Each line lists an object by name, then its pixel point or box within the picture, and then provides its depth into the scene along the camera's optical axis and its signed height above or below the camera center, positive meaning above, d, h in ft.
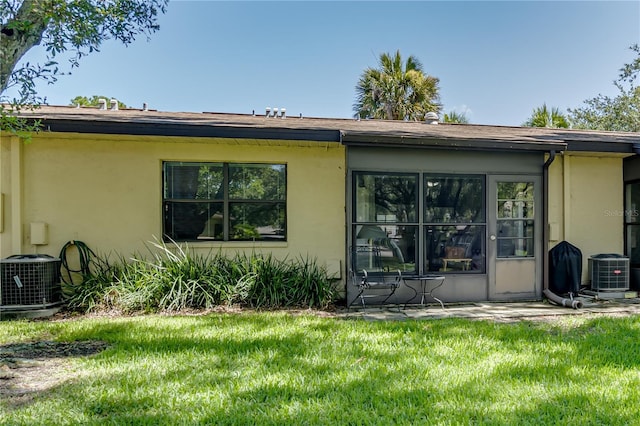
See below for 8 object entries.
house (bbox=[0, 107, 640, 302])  19.69 +1.10
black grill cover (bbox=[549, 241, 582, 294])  21.80 -3.37
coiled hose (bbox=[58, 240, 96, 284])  19.92 -2.33
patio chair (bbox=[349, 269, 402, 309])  19.43 -3.74
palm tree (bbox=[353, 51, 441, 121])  52.34 +17.61
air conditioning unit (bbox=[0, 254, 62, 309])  17.65 -3.19
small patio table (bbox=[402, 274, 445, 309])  19.99 -3.86
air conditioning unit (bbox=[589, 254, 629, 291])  21.72 -3.59
